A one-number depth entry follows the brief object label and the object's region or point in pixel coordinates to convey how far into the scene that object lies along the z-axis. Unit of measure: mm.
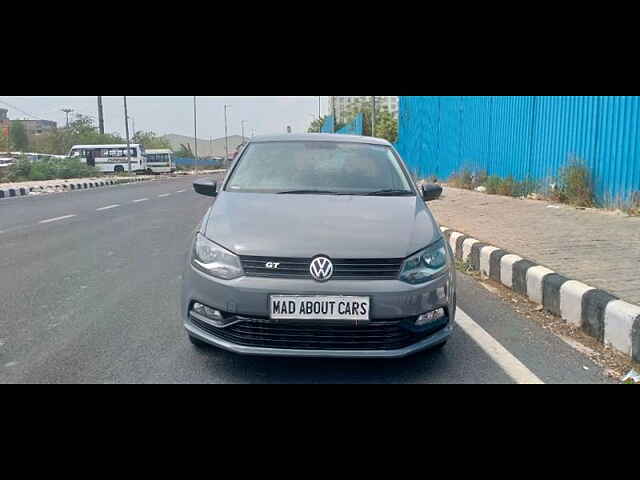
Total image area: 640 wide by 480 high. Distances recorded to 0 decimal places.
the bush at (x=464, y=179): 15273
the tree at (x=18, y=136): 67312
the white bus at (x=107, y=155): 44406
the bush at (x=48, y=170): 28688
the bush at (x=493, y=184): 12898
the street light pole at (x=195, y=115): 67062
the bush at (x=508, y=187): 12141
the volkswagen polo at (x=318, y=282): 2805
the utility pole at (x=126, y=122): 37500
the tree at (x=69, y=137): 60281
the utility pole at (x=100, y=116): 52250
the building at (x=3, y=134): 43181
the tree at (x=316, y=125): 57200
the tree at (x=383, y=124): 32406
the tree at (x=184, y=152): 96038
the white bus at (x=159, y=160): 50625
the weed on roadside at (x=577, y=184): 9219
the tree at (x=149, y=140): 85788
